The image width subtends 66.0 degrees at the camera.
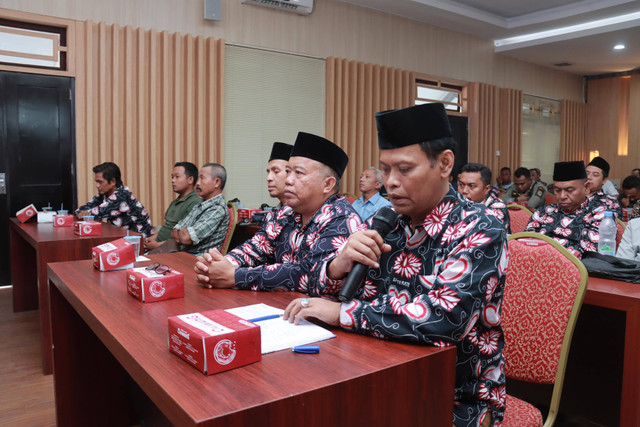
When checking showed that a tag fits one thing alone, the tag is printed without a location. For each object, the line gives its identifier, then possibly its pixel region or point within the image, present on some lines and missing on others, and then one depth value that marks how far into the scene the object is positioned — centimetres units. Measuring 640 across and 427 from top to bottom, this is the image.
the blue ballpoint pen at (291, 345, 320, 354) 105
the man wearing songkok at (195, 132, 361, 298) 170
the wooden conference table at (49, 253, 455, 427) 84
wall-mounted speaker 606
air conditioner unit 645
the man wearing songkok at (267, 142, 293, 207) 301
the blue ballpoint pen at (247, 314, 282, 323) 129
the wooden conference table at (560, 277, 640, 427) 225
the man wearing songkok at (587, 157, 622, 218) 416
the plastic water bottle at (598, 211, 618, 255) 300
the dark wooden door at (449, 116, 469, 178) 896
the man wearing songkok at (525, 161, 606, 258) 340
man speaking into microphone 112
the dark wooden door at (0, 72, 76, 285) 525
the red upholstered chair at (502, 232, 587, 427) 151
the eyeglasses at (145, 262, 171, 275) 158
